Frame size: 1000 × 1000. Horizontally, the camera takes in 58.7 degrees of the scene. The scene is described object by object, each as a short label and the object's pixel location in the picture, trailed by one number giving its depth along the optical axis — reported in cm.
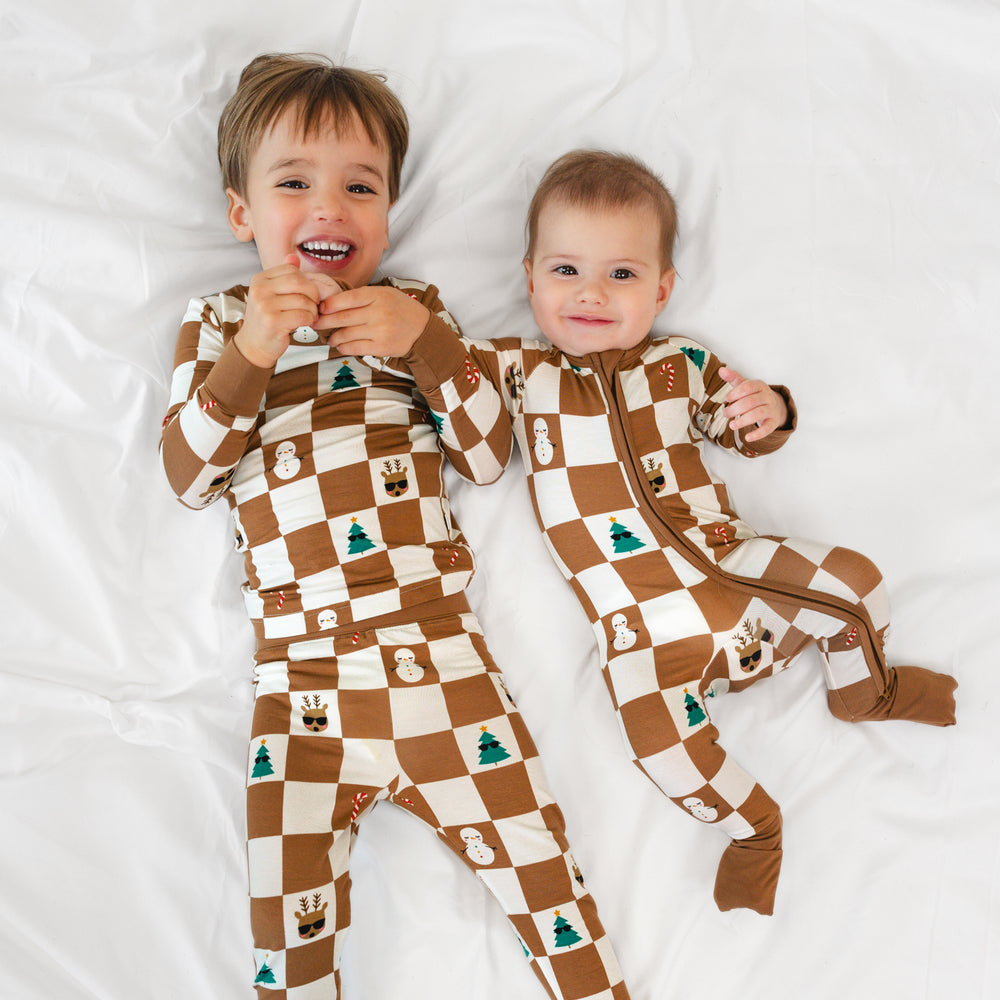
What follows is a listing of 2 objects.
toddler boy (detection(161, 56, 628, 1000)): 136
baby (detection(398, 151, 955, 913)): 147
